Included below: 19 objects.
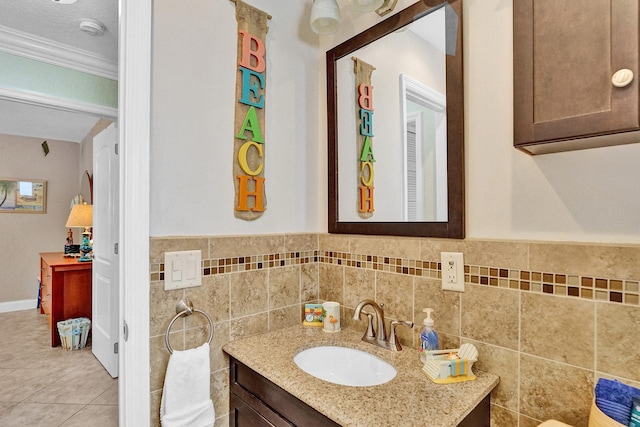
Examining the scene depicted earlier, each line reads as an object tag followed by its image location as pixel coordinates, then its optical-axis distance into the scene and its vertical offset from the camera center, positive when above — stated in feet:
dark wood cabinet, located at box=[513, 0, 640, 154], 2.08 +0.98
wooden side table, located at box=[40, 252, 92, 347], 10.60 -2.38
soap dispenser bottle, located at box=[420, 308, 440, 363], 3.64 -1.33
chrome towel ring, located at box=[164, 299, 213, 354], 3.78 -1.11
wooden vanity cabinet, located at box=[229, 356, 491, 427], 3.12 -1.97
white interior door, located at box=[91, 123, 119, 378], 8.52 -0.90
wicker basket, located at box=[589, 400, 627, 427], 2.27 -1.41
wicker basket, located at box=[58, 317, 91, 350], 10.32 -3.59
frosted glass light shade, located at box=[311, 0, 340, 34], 4.33 +2.62
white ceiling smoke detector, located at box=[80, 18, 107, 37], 7.32 +4.25
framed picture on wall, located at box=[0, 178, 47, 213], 15.25 +1.02
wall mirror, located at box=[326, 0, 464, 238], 3.75 +1.18
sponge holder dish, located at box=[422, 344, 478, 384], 3.22 -1.47
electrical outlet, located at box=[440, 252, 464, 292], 3.66 -0.61
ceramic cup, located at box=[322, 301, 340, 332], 4.70 -1.42
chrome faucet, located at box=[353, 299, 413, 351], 4.00 -1.43
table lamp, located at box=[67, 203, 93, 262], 11.55 -0.14
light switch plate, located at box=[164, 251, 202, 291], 3.87 -0.62
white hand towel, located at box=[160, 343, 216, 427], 3.69 -1.96
